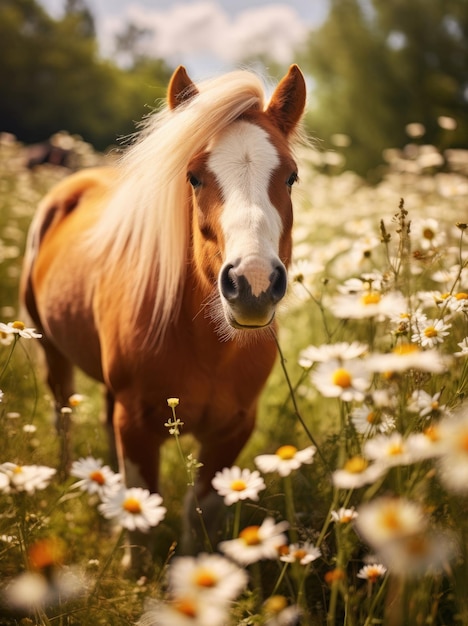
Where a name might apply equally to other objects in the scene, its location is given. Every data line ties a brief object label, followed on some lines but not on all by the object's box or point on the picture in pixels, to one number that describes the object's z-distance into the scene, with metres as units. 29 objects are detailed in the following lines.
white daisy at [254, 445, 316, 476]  1.46
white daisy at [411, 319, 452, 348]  1.93
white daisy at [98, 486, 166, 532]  1.39
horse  1.97
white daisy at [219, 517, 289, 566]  1.24
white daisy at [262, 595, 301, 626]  1.16
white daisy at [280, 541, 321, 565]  1.43
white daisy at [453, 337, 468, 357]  1.77
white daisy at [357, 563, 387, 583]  1.54
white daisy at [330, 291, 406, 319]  1.54
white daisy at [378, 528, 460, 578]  0.99
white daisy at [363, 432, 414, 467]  1.19
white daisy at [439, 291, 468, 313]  1.92
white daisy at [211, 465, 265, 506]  1.46
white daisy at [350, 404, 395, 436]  1.68
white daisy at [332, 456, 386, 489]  1.19
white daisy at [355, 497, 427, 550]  0.99
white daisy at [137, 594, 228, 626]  1.03
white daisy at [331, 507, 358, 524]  1.44
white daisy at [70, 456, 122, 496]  1.47
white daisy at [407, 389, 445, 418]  1.53
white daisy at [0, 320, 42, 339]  1.81
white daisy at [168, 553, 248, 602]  1.08
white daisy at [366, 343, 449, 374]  1.27
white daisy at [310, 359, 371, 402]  1.40
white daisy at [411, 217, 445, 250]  2.71
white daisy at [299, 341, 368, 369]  1.47
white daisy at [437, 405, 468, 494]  1.00
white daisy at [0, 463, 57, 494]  1.45
